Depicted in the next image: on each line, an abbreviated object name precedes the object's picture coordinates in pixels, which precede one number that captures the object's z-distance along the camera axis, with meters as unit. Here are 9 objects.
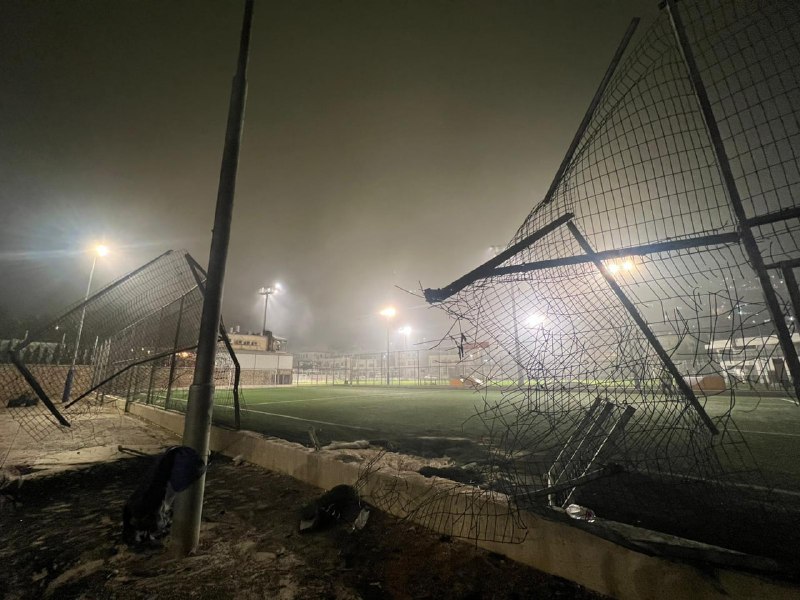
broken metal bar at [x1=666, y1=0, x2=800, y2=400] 1.95
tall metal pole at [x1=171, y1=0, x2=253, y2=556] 2.59
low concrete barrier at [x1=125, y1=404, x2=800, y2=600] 1.68
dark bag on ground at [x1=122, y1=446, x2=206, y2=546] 2.59
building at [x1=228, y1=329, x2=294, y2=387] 35.96
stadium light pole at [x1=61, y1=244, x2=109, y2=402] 9.14
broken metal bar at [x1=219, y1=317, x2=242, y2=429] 5.67
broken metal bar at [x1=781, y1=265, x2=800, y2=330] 1.93
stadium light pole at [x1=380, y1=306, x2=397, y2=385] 42.67
